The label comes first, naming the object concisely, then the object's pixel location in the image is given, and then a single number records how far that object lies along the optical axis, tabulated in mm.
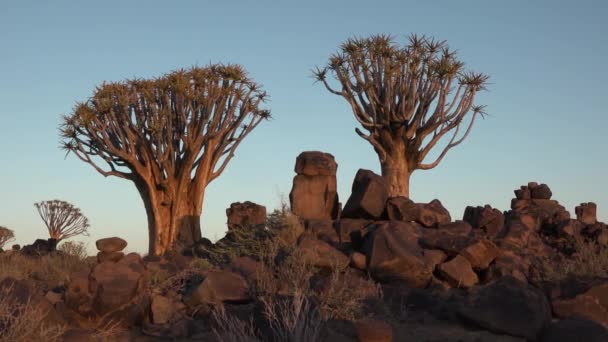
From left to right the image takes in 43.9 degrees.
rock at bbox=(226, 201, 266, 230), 15073
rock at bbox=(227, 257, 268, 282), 9790
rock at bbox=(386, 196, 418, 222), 13562
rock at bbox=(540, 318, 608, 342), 7545
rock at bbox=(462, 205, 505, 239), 15242
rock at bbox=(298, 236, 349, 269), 10406
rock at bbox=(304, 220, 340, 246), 13117
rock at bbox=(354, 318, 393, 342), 7387
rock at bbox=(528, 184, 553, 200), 19391
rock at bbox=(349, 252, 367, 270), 10992
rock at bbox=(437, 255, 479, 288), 11078
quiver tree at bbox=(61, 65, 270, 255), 21422
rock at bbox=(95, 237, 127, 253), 11289
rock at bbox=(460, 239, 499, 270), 11539
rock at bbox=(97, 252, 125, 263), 11328
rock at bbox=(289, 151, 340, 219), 15047
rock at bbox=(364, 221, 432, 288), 10695
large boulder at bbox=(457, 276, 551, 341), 8461
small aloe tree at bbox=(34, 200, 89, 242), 27922
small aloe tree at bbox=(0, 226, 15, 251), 26836
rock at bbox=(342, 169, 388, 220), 13828
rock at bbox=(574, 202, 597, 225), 19094
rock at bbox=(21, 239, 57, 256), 19278
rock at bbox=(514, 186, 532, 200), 19547
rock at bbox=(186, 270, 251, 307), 9078
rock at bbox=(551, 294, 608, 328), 9398
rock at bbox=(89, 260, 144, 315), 8953
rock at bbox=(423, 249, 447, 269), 11164
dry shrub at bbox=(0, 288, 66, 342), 7207
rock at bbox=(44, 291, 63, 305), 9383
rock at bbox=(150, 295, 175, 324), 8914
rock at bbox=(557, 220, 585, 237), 15779
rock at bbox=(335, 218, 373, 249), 13078
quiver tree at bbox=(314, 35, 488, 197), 22125
